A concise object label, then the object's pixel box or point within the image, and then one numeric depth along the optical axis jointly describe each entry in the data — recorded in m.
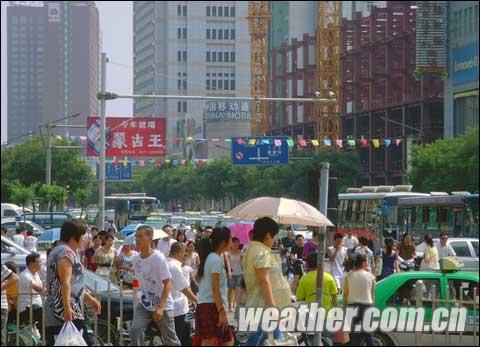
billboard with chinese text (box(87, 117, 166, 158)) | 48.84
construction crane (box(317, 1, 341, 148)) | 98.12
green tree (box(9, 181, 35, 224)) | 75.29
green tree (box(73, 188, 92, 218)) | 84.01
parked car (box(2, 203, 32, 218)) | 69.00
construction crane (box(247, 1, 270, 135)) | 121.75
